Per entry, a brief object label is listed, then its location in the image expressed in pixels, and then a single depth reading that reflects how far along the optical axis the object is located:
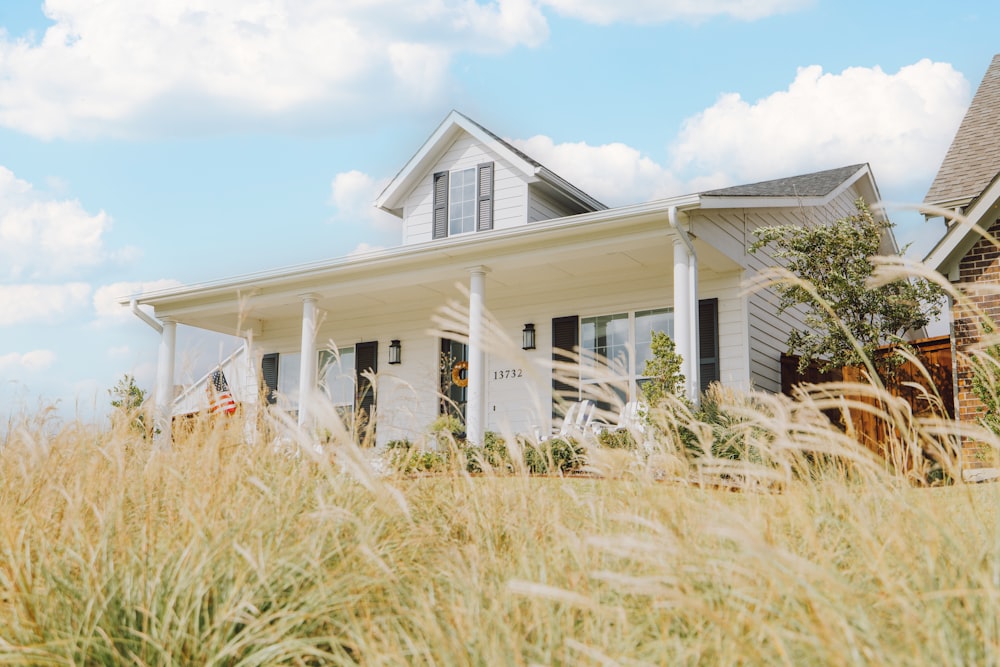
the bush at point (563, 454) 8.59
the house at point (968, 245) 9.11
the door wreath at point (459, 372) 13.34
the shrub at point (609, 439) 8.39
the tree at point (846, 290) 10.30
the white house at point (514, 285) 10.21
